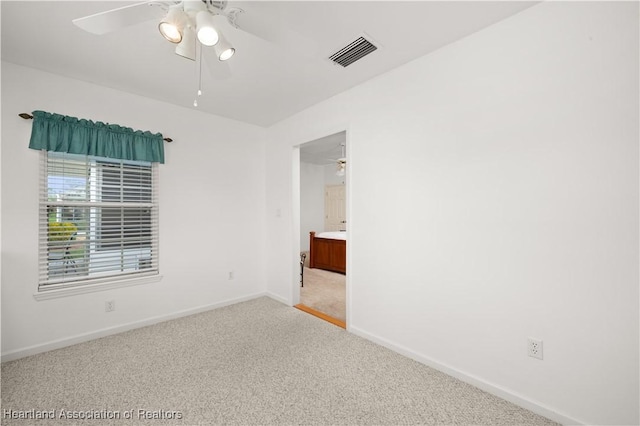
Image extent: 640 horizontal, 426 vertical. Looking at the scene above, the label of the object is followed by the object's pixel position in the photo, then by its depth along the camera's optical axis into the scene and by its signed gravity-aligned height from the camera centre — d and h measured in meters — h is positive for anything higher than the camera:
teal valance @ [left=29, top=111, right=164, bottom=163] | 2.53 +0.78
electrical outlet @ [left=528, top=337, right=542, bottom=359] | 1.79 -0.88
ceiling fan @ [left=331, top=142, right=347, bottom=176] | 6.06 +1.07
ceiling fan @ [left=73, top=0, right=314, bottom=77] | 1.39 +1.04
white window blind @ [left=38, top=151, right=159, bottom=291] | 2.63 -0.06
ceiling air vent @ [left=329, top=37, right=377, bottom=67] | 2.20 +1.37
